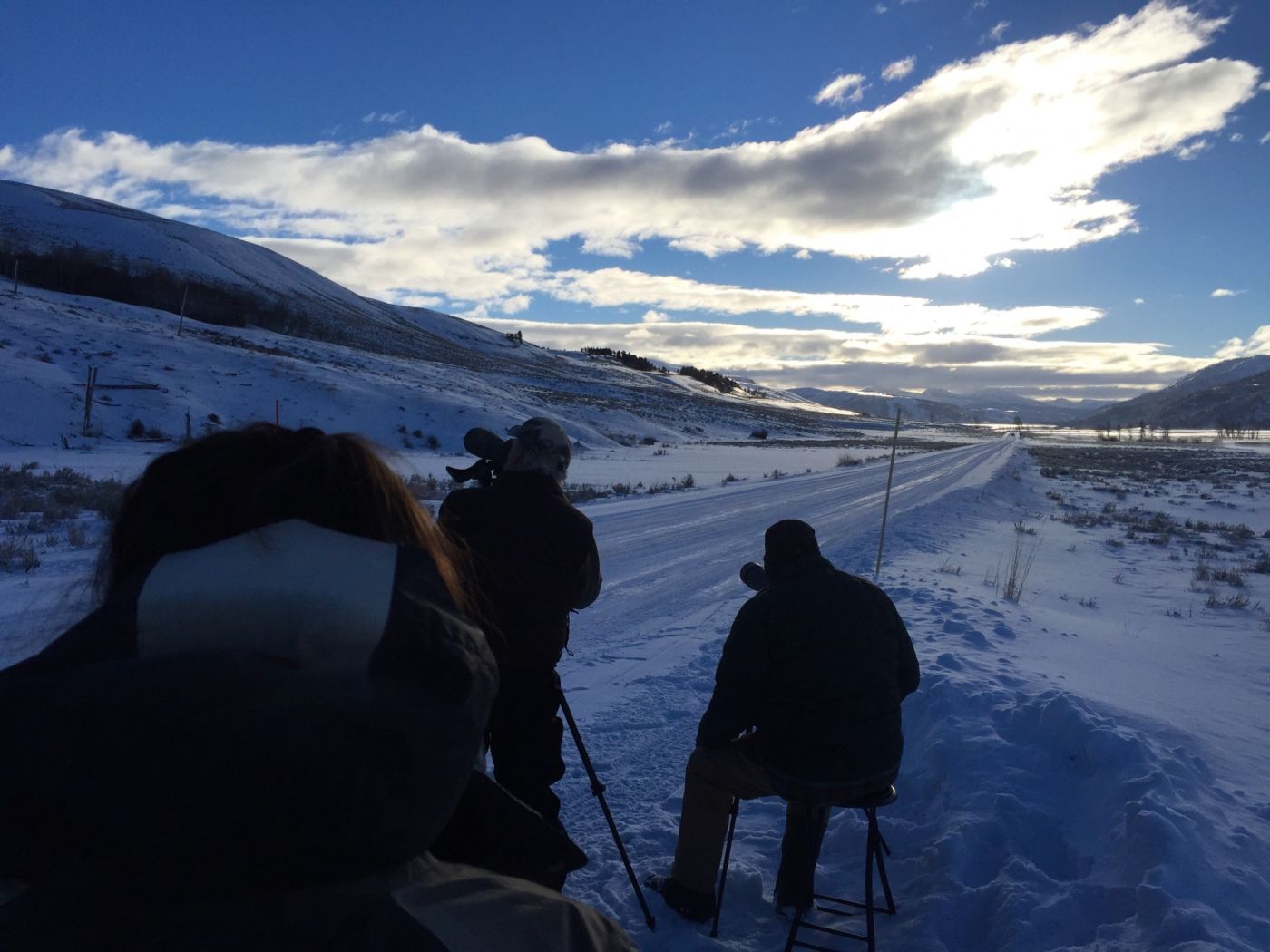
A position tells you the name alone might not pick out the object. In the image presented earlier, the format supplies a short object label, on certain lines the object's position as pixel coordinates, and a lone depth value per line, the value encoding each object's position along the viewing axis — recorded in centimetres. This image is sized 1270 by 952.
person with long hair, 92
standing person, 316
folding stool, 319
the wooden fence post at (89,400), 2366
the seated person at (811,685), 316
